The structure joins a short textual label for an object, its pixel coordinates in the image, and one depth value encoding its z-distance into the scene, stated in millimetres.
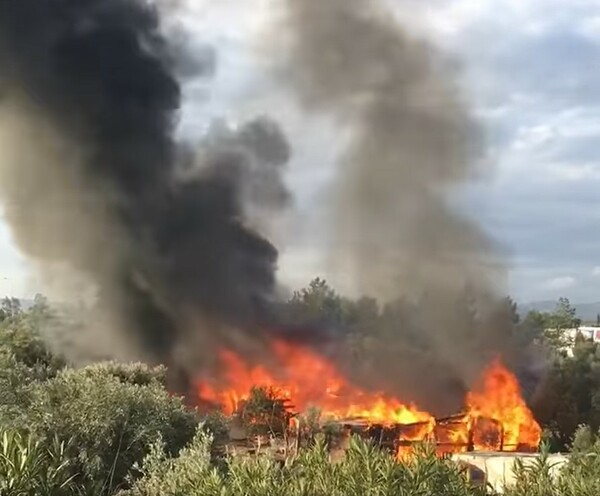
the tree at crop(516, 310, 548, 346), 56088
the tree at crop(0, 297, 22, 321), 74394
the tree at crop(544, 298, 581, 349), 73688
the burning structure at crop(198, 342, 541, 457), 39594
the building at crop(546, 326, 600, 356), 69288
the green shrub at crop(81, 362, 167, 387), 28625
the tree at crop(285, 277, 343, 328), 51906
